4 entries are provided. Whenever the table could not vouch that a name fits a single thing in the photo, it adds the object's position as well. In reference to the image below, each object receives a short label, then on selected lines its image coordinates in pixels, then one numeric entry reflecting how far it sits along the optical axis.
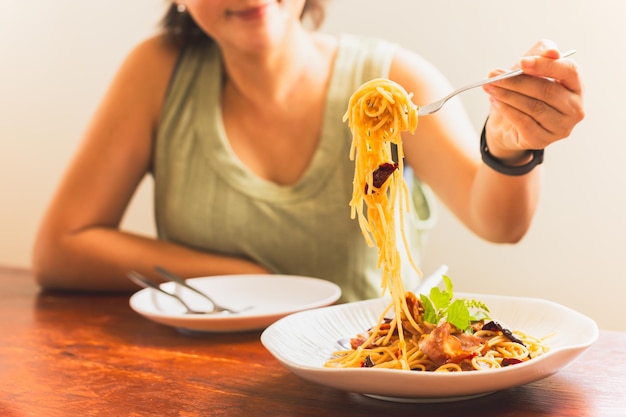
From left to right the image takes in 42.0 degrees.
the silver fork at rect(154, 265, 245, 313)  1.55
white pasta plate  0.96
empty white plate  1.46
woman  1.92
